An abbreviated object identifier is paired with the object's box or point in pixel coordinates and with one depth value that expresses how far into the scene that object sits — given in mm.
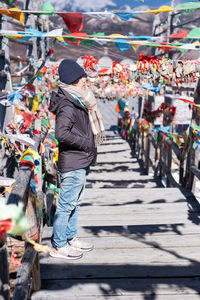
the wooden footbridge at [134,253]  9714
